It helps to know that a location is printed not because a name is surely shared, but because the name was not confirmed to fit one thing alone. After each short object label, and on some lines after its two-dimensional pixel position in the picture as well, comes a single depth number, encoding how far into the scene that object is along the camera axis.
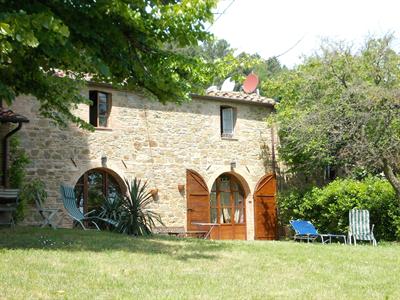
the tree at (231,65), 7.62
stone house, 12.70
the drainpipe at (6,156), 11.55
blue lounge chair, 14.07
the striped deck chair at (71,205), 11.04
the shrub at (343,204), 13.88
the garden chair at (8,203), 9.80
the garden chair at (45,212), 11.90
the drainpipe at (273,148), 16.59
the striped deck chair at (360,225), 13.03
